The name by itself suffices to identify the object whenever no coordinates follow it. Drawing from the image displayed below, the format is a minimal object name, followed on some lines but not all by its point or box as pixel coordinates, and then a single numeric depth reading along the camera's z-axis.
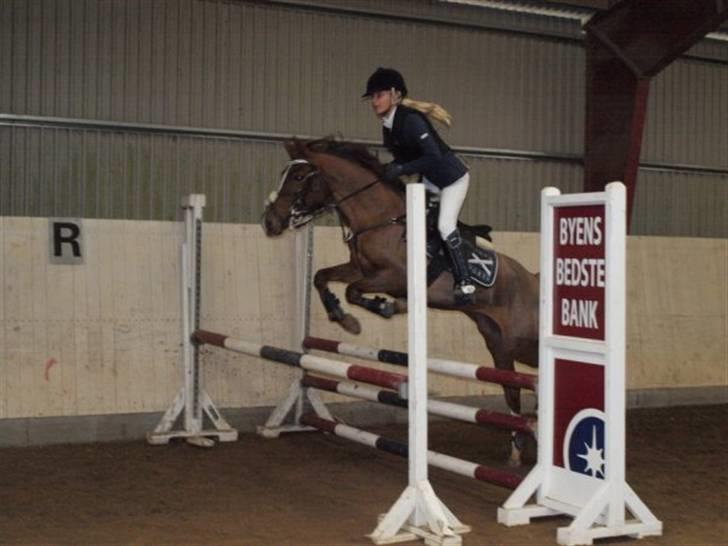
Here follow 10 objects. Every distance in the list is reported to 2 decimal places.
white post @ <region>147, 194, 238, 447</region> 7.41
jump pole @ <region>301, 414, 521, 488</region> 4.96
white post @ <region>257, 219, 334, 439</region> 7.69
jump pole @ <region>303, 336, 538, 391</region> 5.14
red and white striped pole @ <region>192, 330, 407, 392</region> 4.72
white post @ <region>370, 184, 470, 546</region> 4.44
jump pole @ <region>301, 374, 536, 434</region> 5.11
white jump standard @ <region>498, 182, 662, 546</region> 4.49
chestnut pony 5.98
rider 5.62
